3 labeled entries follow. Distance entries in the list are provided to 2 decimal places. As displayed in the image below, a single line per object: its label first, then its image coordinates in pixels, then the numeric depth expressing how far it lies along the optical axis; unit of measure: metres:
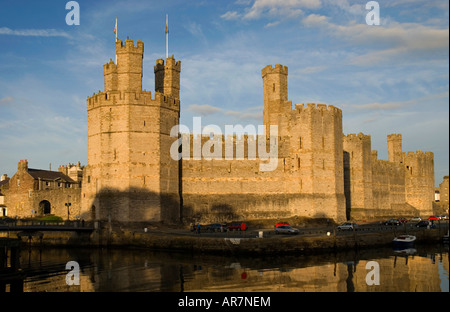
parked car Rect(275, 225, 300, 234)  45.26
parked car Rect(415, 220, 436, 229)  55.26
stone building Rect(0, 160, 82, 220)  67.38
